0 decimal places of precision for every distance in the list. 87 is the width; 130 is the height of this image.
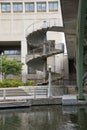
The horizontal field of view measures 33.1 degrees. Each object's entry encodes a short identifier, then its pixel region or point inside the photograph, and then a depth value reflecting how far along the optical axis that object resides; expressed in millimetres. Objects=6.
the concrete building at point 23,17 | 28375
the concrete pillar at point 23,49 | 28431
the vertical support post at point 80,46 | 8914
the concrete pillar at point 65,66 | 26197
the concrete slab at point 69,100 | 12583
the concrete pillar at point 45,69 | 21472
